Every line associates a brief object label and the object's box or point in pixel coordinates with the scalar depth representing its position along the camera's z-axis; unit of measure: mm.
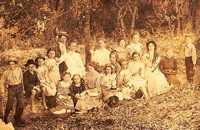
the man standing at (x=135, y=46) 9367
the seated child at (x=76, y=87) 9263
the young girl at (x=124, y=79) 9398
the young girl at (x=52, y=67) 9156
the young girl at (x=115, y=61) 9367
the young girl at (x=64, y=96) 9188
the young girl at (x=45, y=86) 9094
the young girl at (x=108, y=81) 9359
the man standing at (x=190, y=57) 9508
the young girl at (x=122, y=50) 9367
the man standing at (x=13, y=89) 8945
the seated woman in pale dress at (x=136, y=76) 9414
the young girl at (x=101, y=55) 9273
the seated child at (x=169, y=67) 9453
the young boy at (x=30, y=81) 9031
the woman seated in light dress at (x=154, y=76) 9438
